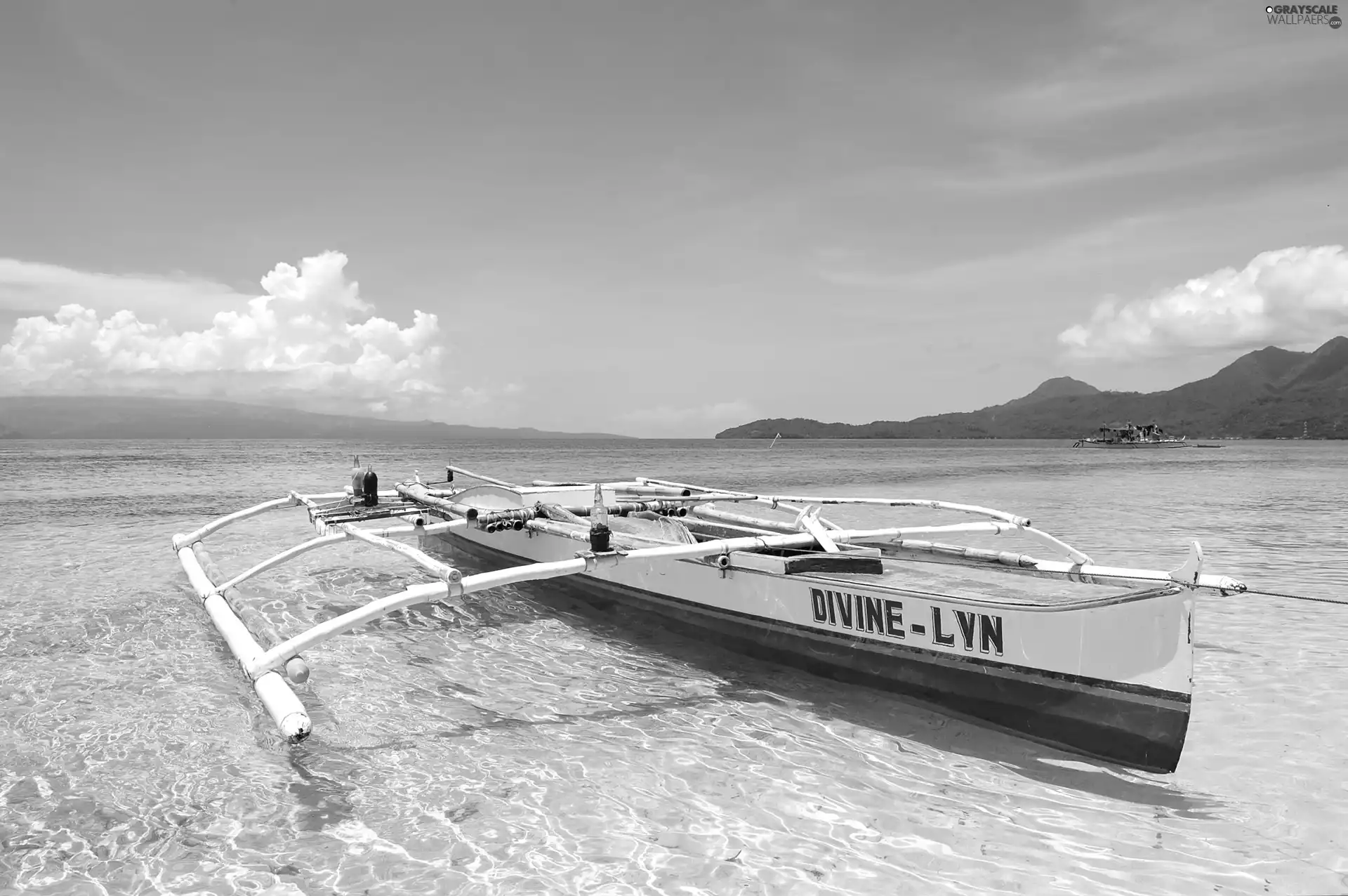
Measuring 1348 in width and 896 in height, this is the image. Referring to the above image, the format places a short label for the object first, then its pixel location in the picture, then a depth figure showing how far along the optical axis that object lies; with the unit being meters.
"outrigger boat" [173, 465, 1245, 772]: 4.86
